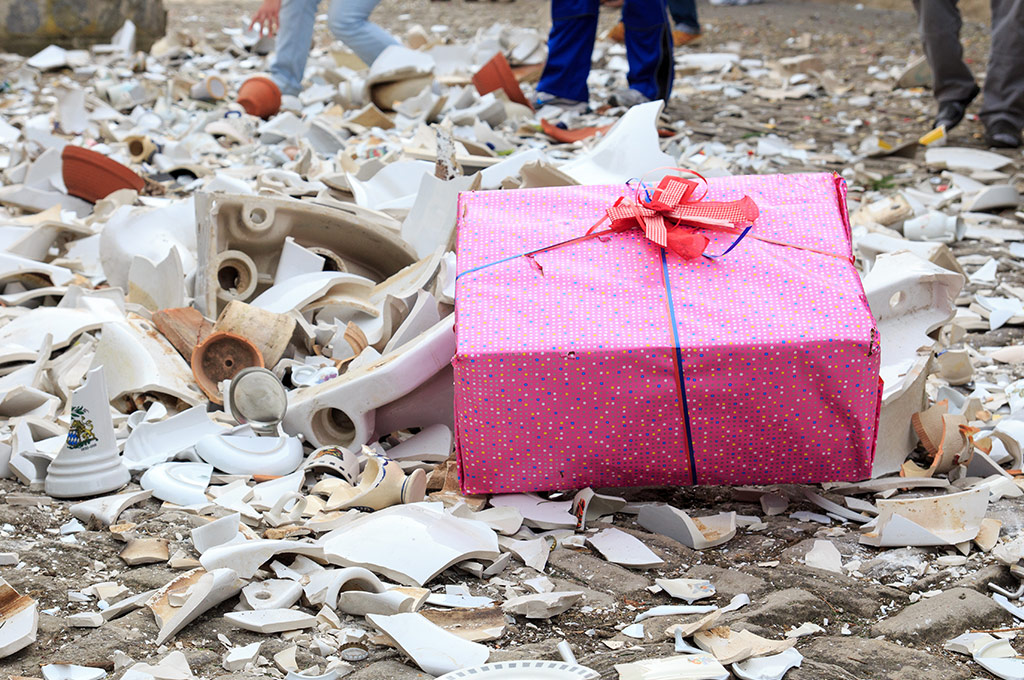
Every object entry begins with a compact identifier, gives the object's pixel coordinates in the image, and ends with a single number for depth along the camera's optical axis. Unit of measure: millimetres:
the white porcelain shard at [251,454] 4809
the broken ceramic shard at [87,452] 4480
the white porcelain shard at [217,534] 4023
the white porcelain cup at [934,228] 8461
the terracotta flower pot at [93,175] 8625
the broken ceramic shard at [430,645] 3289
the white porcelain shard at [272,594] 3635
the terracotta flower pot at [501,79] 12852
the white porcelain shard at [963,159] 10305
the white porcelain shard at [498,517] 4312
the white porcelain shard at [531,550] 4090
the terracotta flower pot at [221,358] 5508
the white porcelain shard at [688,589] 3795
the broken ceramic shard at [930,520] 4215
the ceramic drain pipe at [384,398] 4871
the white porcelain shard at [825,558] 4082
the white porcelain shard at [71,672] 3102
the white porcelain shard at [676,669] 3150
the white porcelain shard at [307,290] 5930
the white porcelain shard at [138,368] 5312
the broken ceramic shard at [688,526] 4255
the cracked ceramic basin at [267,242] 6016
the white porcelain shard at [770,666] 3244
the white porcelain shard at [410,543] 3895
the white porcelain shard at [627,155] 6785
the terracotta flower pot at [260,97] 12203
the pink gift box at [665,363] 4187
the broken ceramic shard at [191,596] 3441
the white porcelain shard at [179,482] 4531
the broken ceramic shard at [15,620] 3215
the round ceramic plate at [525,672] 3105
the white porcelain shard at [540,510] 4395
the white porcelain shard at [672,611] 3668
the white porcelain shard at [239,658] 3279
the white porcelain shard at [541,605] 3639
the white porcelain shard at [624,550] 4086
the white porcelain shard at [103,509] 4293
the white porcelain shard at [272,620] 3488
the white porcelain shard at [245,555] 3791
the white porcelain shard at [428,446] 4941
